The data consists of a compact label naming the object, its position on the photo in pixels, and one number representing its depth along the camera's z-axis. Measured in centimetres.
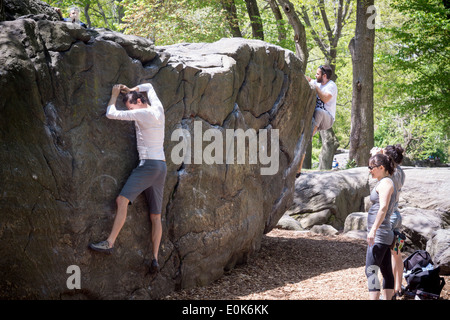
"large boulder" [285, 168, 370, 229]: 1241
